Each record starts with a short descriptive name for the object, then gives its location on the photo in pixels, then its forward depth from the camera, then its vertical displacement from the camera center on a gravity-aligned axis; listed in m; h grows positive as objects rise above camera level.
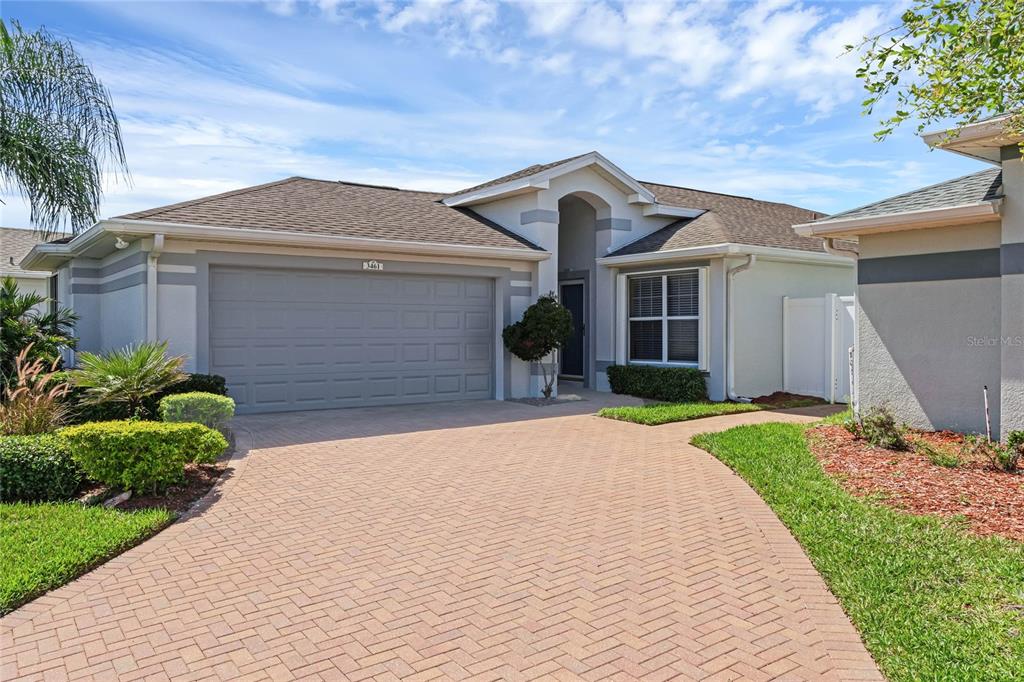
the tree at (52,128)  11.66 +3.61
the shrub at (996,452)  7.54 -1.25
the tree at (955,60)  5.38 +2.22
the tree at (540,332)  14.33 +0.15
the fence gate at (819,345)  14.09 -0.12
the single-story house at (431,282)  12.05 +1.15
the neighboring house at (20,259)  21.94 +2.61
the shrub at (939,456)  7.91 -1.35
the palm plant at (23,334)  11.14 +0.09
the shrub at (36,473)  6.90 -1.30
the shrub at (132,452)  6.66 -1.06
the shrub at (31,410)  8.06 -0.82
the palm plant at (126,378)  9.01 -0.49
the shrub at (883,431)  8.89 -1.17
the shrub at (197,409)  8.92 -0.87
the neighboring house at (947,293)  8.78 +0.63
